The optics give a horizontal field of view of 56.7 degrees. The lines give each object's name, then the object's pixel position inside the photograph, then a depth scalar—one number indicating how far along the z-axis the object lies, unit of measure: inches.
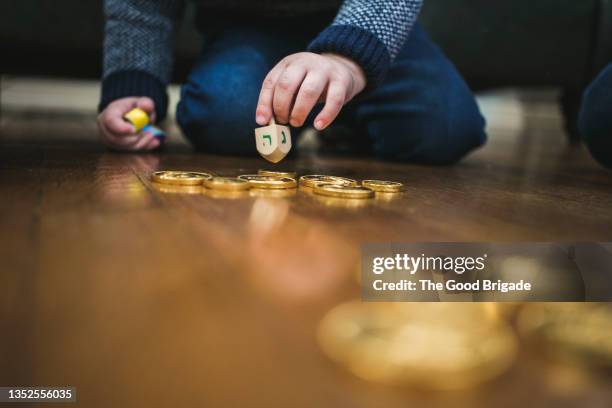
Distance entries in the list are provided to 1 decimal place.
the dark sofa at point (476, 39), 54.2
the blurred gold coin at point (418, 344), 9.5
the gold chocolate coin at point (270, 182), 22.1
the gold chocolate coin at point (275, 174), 25.4
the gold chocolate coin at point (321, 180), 23.2
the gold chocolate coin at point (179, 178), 21.8
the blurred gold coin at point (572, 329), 10.7
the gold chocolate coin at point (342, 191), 21.3
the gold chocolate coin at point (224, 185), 21.2
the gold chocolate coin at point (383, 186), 23.7
